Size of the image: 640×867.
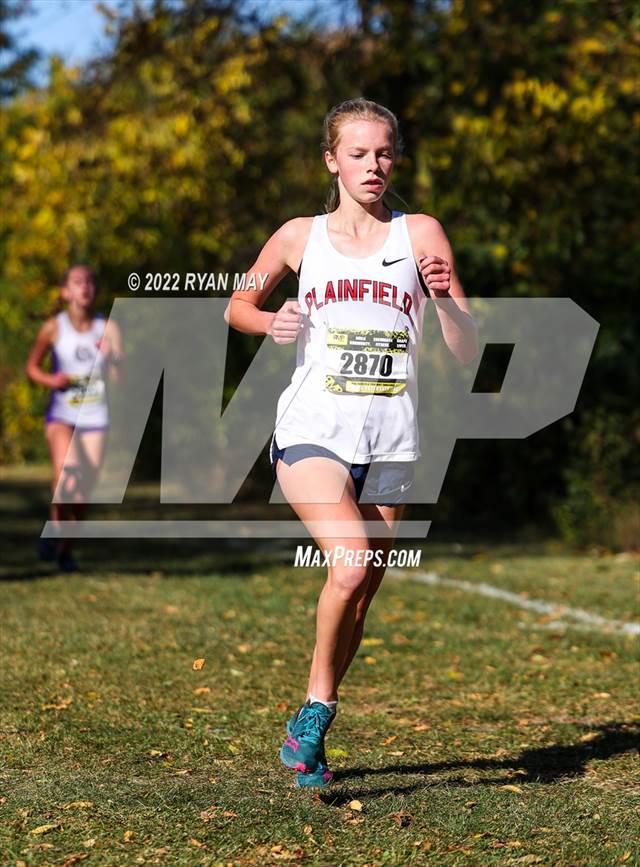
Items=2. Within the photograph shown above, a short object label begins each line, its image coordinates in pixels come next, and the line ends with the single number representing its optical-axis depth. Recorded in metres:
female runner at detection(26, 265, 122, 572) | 19.31
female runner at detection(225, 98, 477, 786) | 8.92
